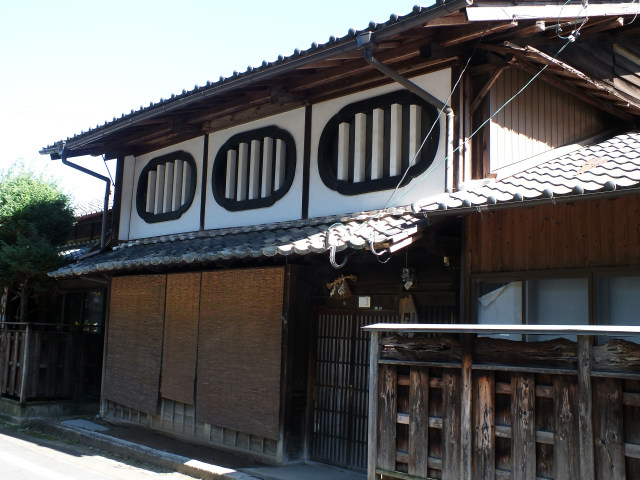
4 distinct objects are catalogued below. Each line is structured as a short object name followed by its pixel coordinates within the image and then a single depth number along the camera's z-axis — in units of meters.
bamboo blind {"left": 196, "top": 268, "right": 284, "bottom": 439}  10.15
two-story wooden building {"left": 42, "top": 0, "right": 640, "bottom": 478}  7.70
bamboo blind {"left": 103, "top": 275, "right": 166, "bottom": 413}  12.59
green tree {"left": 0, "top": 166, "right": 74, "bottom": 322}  15.24
